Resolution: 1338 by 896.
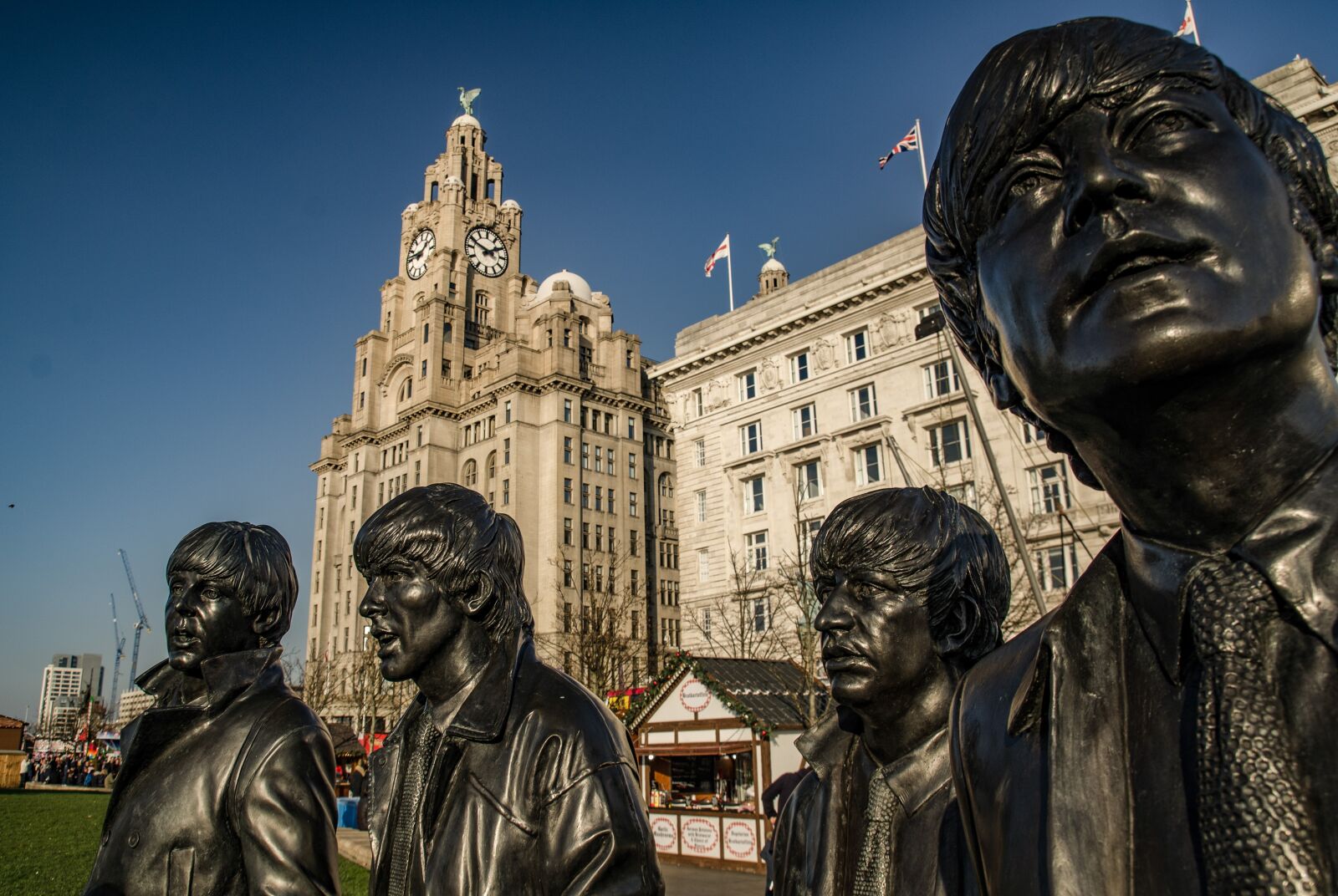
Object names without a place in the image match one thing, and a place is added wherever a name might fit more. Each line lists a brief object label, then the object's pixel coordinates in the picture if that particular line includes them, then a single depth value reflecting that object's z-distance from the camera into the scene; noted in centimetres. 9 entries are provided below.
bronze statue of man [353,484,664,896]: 293
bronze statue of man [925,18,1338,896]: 74
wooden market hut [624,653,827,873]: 1706
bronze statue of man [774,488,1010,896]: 227
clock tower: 6372
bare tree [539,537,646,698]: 3150
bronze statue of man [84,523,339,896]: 347
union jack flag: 3067
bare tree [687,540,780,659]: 3359
